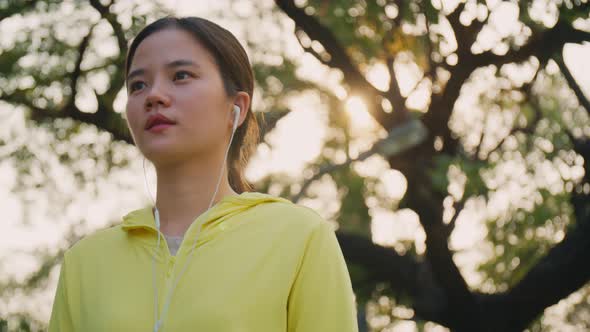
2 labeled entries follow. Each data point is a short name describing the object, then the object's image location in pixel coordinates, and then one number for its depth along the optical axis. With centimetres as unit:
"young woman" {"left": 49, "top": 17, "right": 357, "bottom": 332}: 201
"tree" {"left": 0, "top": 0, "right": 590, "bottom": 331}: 798
